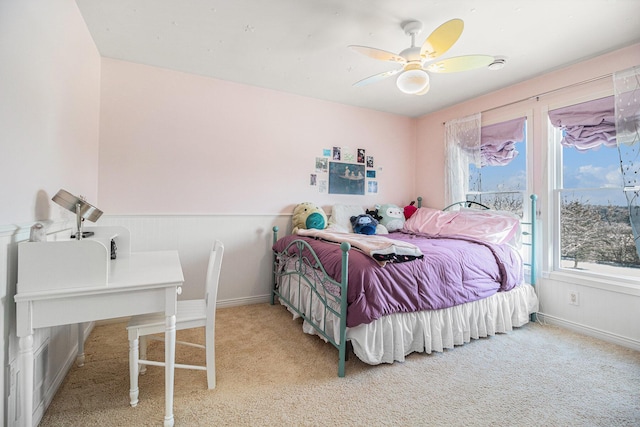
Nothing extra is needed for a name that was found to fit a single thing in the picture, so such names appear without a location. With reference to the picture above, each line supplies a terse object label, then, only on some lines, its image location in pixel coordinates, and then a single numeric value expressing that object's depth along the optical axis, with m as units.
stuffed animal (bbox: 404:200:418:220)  3.90
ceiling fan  1.89
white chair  1.52
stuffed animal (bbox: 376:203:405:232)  3.65
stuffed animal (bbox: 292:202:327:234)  3.24
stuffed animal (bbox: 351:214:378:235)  3.37
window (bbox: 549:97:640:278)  2.44
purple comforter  1.87
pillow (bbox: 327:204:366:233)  3.51
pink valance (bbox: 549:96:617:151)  2.42
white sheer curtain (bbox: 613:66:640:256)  2.24
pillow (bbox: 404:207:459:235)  3.31
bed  1.89
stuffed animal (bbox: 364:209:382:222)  3.71
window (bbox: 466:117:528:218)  3.08
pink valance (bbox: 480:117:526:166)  3.07
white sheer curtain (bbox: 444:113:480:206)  3.47
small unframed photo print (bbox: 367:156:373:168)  3.92
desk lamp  1.57
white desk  1.17
